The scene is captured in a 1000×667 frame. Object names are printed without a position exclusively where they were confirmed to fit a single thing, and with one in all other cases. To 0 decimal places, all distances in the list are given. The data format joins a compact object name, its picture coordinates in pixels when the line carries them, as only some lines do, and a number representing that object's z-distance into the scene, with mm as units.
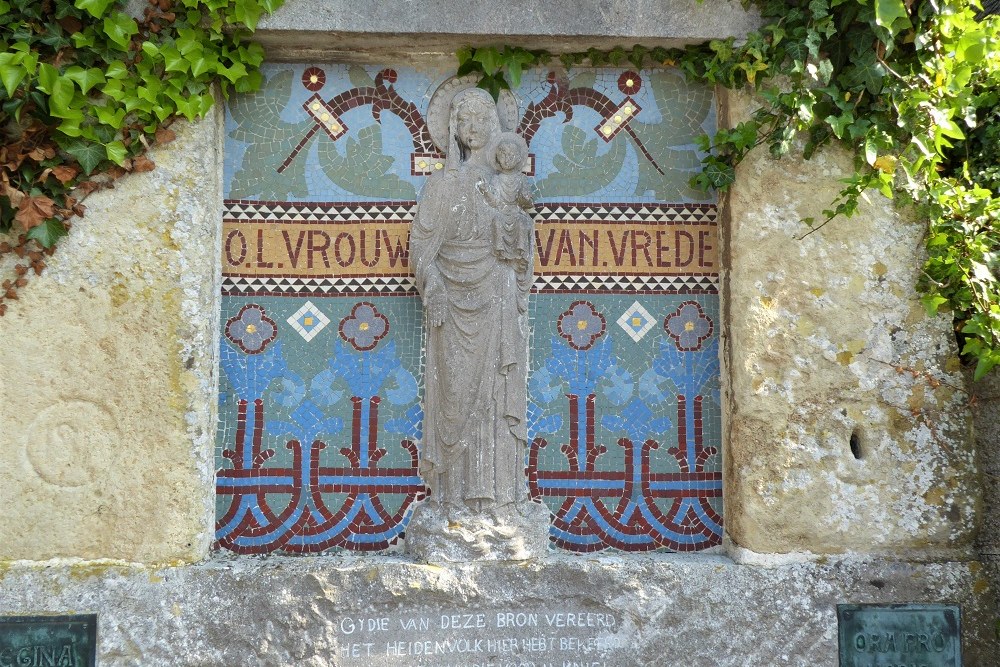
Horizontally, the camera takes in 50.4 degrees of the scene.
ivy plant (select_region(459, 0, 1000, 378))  4359
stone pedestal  4371
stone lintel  4488
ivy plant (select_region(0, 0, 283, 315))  4262
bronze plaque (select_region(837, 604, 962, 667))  4328
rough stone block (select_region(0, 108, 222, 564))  4254
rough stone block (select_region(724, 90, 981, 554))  4402
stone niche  4266
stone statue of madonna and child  4434
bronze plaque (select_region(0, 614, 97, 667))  4156
